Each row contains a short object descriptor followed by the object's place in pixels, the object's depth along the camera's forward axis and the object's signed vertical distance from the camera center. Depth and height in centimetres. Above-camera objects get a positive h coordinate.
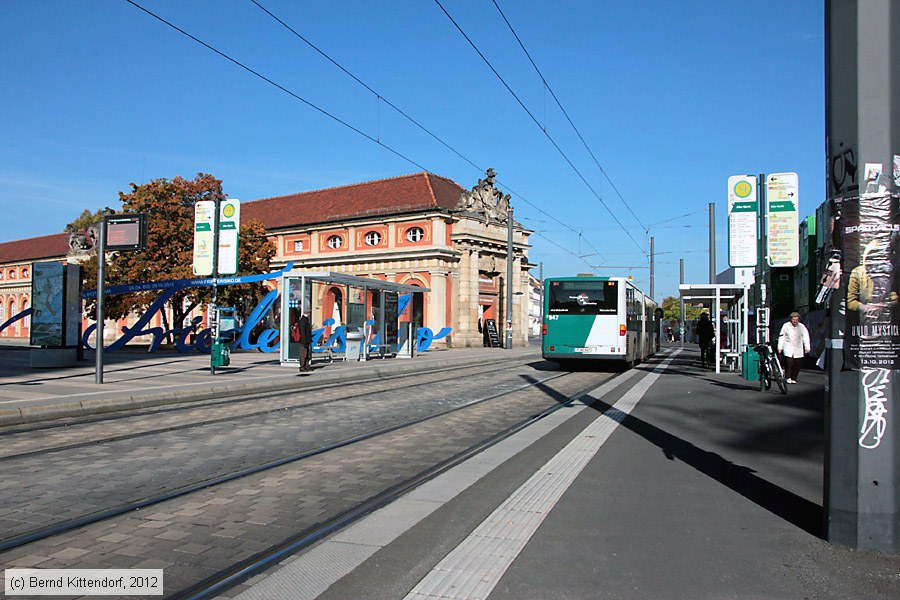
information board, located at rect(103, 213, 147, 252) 1558 +189
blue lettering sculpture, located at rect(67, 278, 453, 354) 2828 -84
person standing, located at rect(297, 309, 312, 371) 2043 -76
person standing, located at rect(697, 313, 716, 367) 2429 -49
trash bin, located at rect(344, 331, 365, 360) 2720 -111
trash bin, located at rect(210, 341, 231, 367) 1872 -108
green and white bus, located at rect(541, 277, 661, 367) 2259 +0
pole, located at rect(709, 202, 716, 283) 3353 +390
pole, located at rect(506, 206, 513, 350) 4622 +198
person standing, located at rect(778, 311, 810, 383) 1647 -46
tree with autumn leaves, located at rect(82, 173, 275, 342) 3872 +368
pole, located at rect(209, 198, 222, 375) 1870 +7
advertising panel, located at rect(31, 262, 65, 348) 1973 +28
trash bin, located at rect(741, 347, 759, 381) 1880 -121
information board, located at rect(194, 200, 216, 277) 2251 +273
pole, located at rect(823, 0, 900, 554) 429 +2
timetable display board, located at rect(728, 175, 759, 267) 1978 +291
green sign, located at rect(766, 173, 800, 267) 1895 +285
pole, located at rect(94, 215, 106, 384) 1492 +54
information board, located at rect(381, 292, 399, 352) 2975 -12
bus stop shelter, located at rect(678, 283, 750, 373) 2144 +45
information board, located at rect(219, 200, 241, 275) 2227 +266
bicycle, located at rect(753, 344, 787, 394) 1510 -105
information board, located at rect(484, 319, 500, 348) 5172 -113
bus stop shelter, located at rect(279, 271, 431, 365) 2344 +28
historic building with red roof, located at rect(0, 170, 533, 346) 5044 +581
